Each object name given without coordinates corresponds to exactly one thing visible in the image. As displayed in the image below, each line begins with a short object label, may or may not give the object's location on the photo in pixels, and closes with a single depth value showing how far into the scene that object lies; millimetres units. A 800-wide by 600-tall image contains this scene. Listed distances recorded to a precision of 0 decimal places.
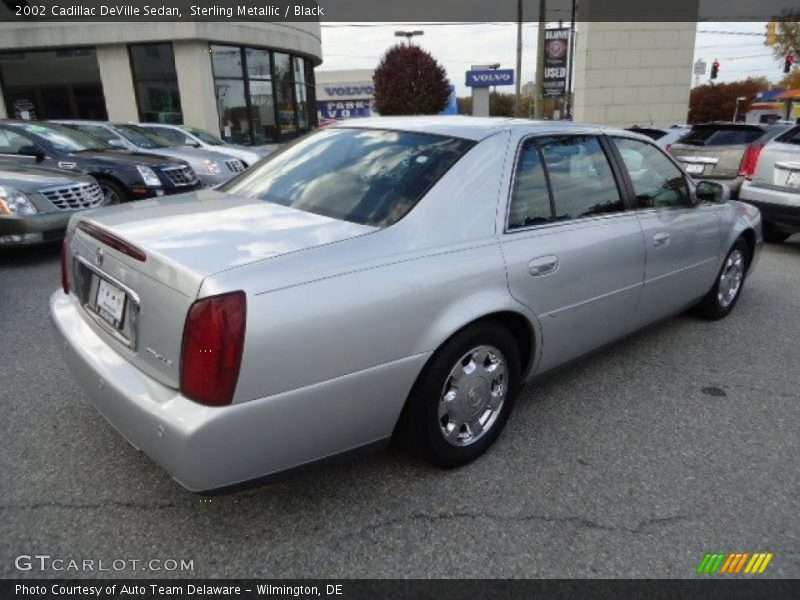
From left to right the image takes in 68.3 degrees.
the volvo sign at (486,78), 32125
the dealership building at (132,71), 19250
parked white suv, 6707
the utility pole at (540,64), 19250
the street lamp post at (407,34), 34469
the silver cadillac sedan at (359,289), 1982
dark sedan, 7645
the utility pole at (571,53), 20461
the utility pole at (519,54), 21738
